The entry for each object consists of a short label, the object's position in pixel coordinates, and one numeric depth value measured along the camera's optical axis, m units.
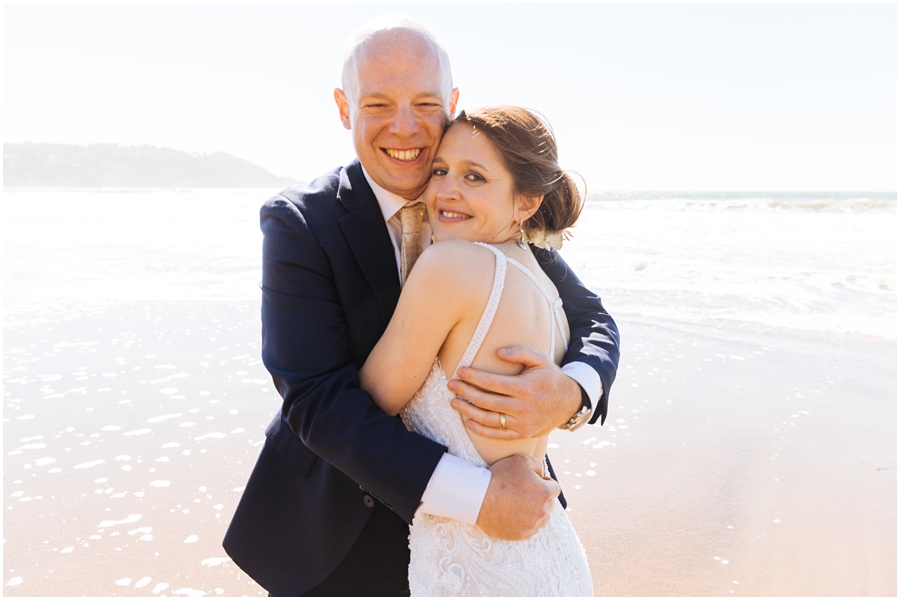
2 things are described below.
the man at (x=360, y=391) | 1.69
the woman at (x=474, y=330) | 1.73
